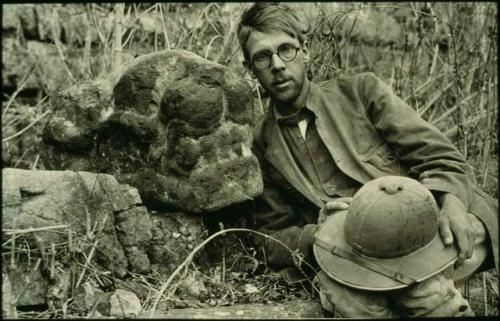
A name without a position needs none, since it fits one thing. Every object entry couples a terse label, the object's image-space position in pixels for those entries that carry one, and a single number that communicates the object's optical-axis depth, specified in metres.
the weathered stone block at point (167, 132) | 3.20
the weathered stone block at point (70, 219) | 2.78
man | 3.01
